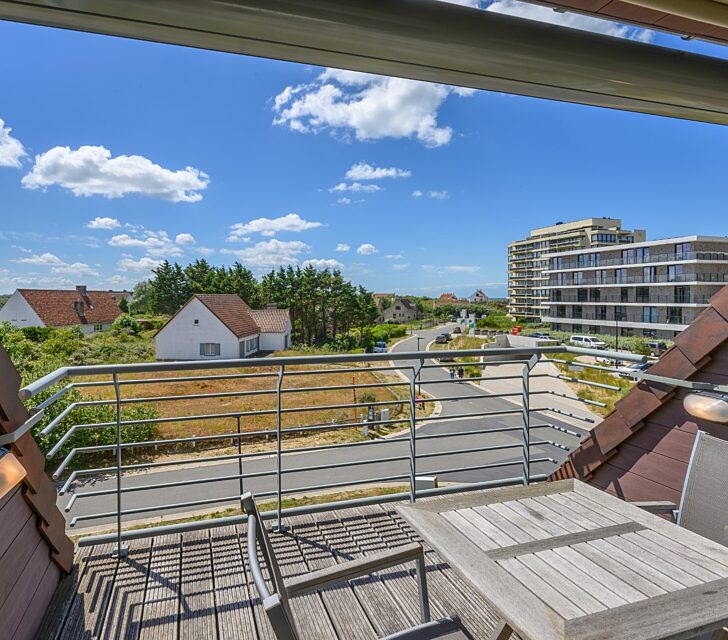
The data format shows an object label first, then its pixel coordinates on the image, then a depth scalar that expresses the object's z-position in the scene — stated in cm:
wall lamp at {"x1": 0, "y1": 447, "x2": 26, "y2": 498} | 109
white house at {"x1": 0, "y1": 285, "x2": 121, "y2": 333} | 2691
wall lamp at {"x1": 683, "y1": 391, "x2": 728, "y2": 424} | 154
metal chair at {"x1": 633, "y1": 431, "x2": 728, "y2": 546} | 166
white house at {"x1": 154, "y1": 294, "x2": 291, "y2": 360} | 2442
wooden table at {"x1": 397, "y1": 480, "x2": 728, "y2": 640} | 99
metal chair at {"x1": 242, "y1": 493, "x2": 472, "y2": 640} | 74
